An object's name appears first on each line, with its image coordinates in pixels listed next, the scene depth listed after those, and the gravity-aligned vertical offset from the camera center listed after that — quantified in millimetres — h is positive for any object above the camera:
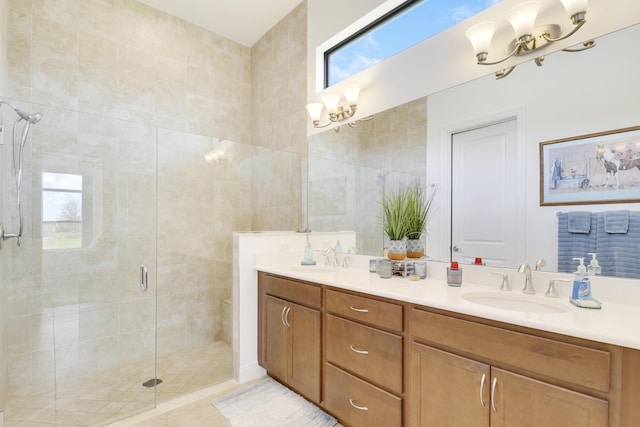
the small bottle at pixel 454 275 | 1627 -349
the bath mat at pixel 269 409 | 1835 -1288
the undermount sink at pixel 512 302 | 1331 -426
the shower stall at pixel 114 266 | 1983 -407
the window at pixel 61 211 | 2029 -6
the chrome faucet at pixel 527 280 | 1443 -338
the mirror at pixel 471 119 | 1328 +457
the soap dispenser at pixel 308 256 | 2507 -390
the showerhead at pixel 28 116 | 1946 +619
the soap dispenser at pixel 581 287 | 1225 -313
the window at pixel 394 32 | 1938 +1313
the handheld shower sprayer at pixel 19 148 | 1951 +405
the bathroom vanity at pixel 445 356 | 937 -587
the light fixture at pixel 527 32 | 1383 +883
